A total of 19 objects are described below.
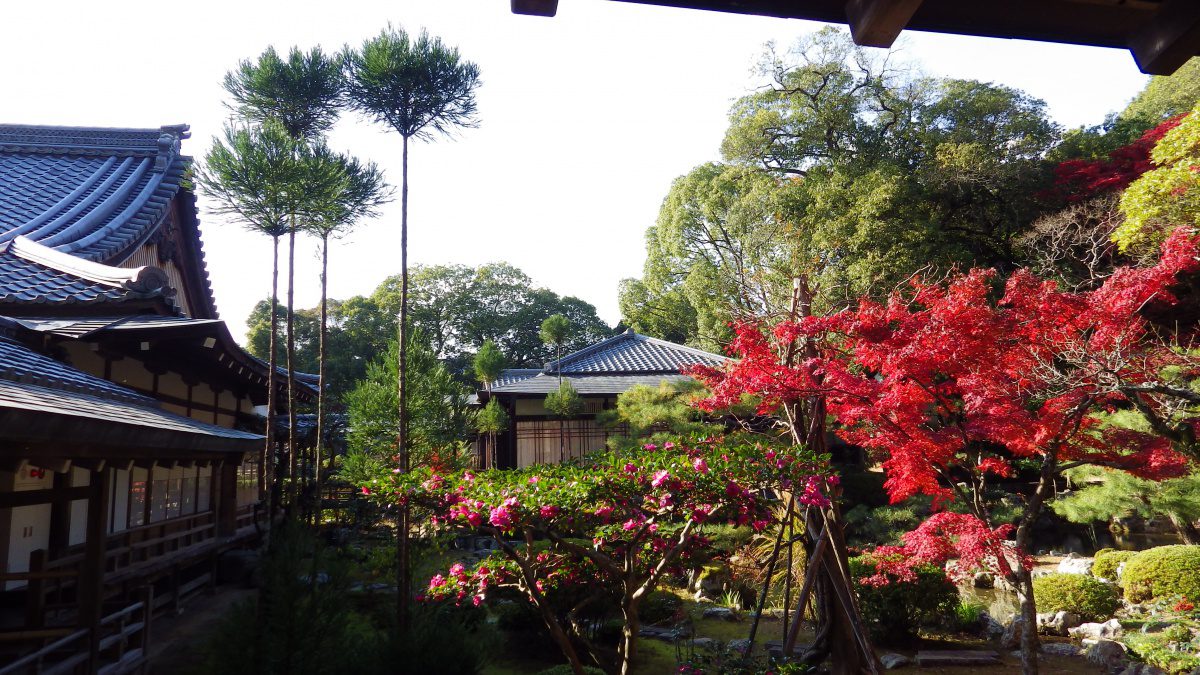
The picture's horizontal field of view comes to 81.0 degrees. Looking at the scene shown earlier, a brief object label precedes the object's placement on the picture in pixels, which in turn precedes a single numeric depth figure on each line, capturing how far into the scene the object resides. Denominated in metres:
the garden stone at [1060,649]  8.71
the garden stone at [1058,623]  9.59
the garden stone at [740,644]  8.45
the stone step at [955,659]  8.28
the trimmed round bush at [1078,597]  9.88
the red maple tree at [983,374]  7.16
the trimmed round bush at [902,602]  9.11
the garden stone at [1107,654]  8.09
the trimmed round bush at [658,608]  9.90
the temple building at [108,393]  4.80
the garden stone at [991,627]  9.66
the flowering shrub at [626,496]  5.51
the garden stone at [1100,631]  9.05
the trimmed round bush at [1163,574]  10.08
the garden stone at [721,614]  10.55
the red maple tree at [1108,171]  17.45
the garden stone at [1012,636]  9.02
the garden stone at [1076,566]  12.94
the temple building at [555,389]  18.45
